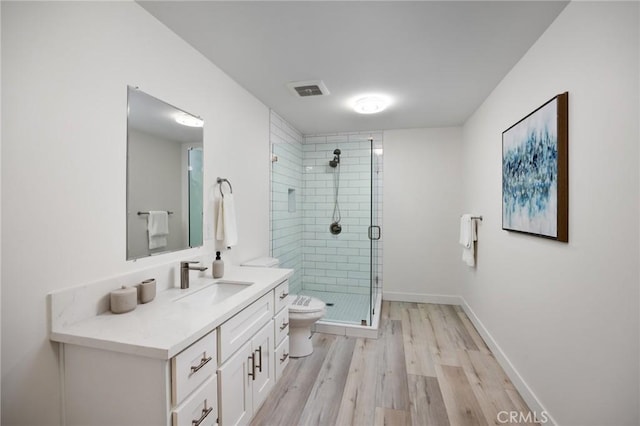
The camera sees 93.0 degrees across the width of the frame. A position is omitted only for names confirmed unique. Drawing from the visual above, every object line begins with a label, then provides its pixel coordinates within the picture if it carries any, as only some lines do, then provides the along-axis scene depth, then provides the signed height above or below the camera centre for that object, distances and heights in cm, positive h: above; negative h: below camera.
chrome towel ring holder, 236 +22
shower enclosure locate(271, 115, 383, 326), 349 -10
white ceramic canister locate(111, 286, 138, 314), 142 -43
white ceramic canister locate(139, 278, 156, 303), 158 -43
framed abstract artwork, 163 +24
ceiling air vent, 258 +109
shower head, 361 +62
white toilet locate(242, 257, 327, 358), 262 -97
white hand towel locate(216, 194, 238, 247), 233 -9
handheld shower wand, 362 +26
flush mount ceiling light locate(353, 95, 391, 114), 296 +108
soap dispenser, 212 -41
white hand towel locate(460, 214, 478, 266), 329 -29
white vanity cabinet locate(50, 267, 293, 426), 114 -63
